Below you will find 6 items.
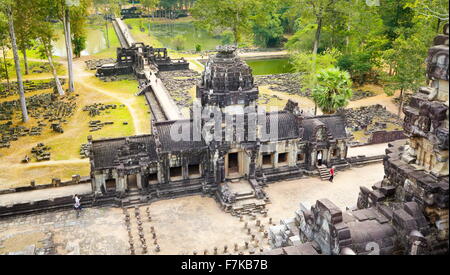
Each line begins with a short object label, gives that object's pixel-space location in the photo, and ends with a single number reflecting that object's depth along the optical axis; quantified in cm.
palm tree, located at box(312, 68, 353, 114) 4062
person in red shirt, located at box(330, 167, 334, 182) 3594
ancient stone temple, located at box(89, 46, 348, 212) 3234
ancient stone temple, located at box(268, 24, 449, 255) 1719
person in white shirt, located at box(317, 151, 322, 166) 3709
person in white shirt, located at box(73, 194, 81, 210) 3114
